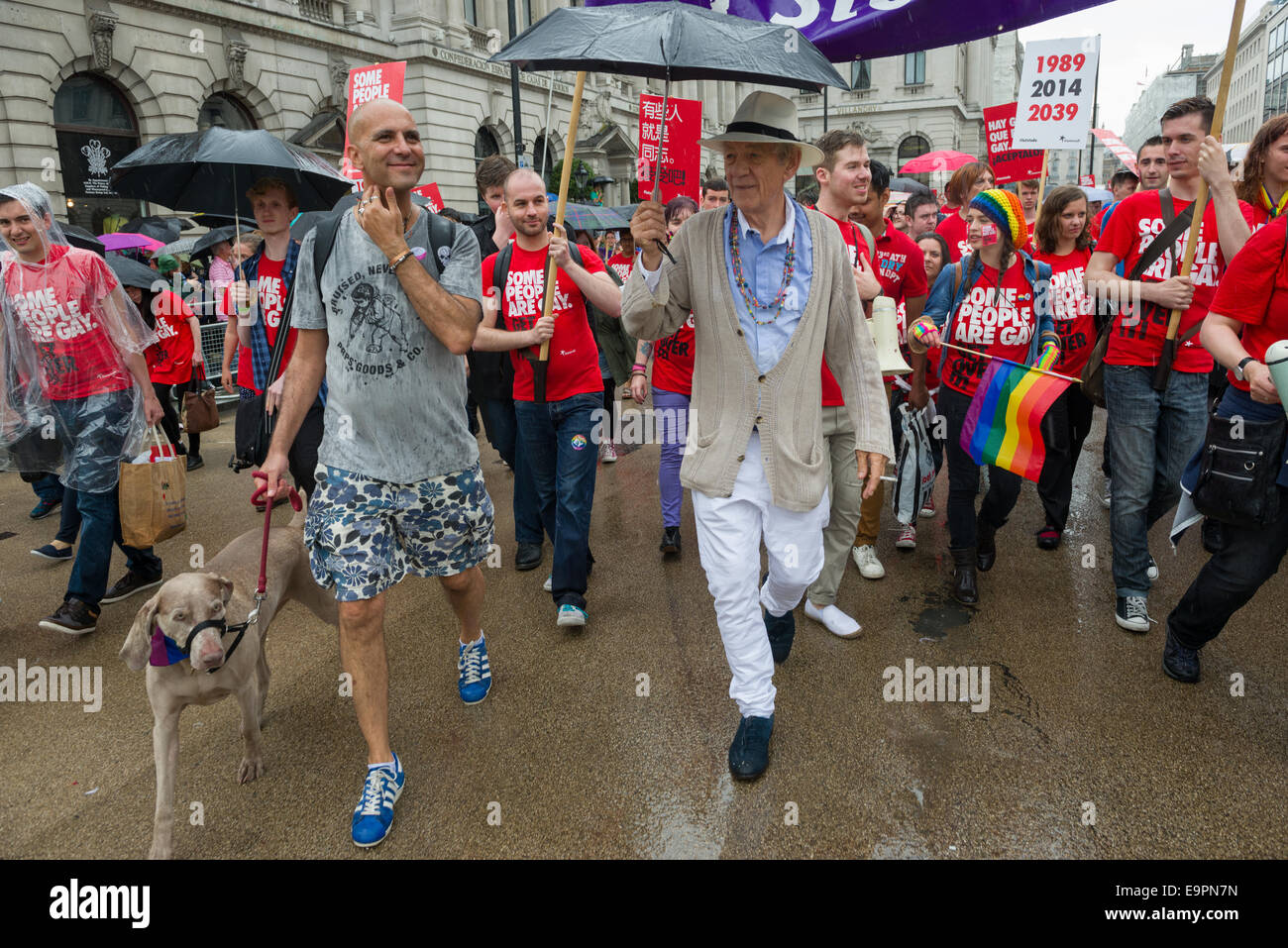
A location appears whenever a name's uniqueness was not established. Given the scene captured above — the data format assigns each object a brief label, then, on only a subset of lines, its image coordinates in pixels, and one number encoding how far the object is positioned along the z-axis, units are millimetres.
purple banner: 3100
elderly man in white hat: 2979
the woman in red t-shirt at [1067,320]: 5359
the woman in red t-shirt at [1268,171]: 3646
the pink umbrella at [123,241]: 12133
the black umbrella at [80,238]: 6465
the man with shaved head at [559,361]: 4469
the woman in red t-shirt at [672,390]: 5230
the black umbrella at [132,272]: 6551
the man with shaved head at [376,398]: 2816
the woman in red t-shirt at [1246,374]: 3109
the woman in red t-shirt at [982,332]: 4668
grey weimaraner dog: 2781
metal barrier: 10898
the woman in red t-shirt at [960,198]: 7702
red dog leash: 2859
